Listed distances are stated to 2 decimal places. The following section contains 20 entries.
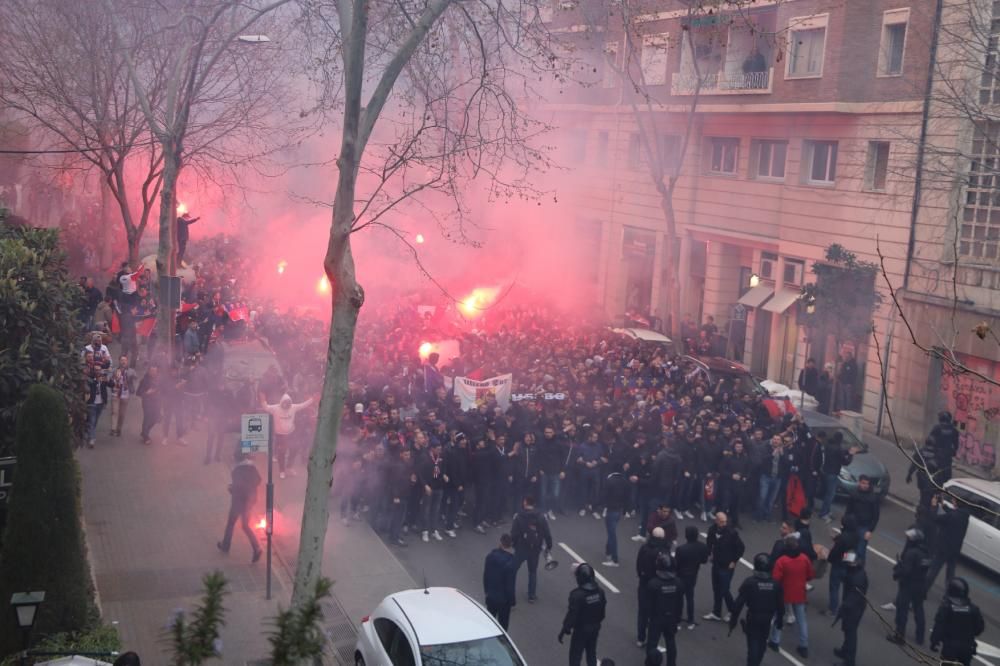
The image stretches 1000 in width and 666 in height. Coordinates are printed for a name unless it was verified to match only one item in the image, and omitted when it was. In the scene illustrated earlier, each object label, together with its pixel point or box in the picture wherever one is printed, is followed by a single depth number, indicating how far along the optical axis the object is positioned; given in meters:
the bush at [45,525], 8.71
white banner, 17.34
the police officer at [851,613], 10.67
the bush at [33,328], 10.07
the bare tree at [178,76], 17.17
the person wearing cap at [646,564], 10.79
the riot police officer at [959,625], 9.99
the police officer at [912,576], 11.40
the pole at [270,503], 11.40
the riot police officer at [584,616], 9.91
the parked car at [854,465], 16.39
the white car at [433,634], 8.48
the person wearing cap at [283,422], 15.53
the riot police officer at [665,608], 10.40
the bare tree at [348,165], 9.38
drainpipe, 20.73
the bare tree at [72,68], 21.23
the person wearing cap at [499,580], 10.67
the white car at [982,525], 13.64
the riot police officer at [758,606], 10.32
